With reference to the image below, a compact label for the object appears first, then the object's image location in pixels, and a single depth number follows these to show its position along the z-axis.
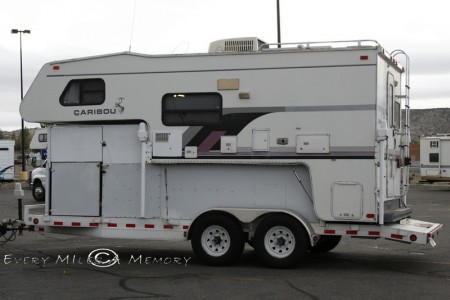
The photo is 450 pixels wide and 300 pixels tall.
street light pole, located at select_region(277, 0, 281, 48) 22.81
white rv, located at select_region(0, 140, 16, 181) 38.65
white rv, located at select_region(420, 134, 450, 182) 31.80
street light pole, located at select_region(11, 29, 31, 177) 43.47
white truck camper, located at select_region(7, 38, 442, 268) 10.14
